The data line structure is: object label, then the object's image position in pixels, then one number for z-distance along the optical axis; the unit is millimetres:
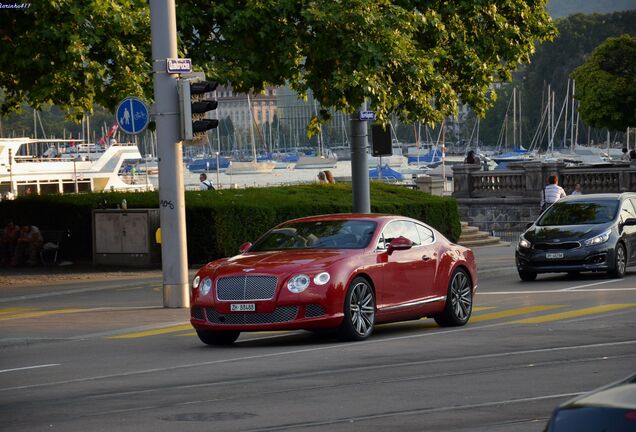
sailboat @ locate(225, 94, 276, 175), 154875
